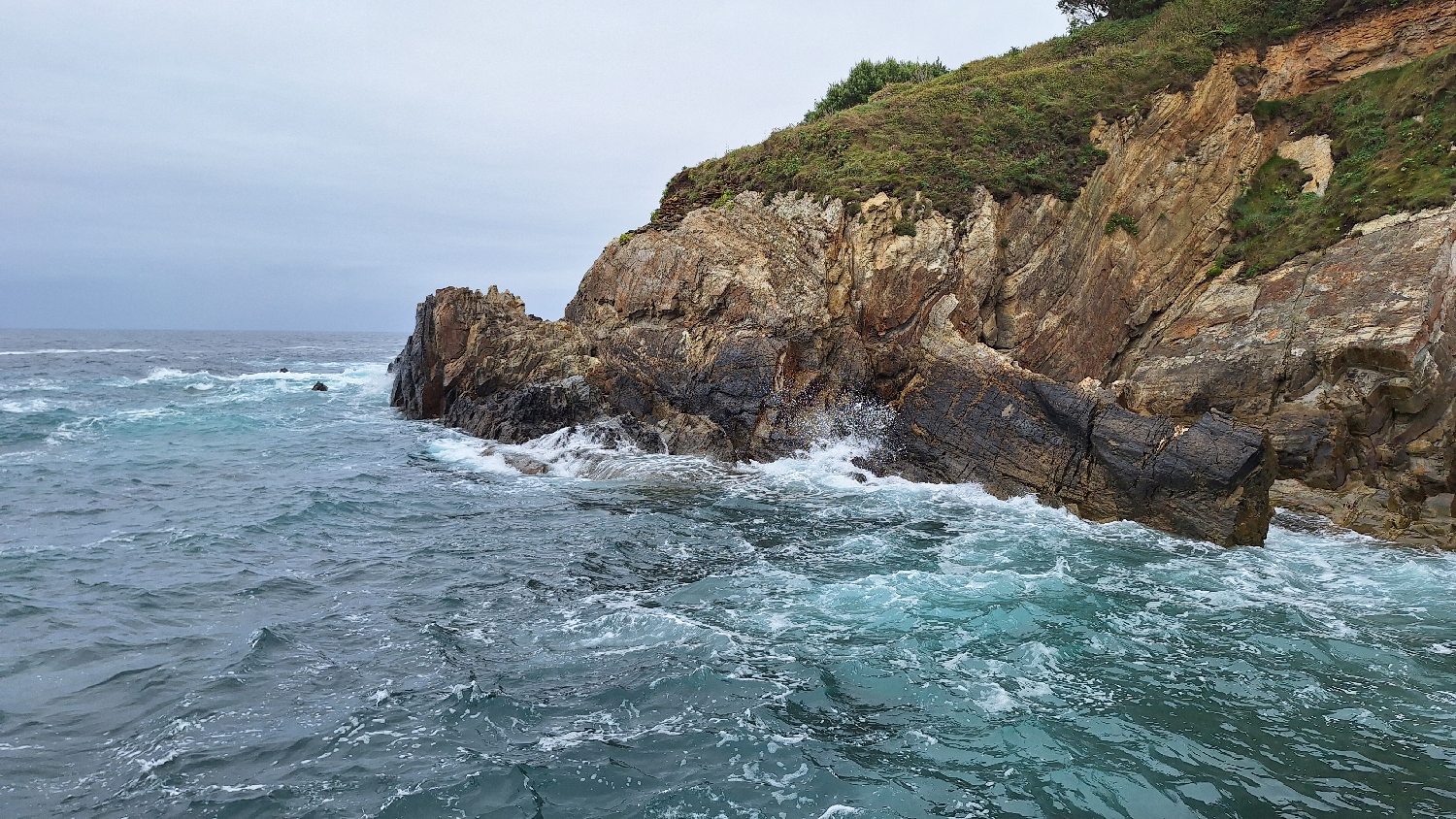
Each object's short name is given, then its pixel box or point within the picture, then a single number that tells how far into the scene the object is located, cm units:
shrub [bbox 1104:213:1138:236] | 2583
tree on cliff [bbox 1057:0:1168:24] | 3519
